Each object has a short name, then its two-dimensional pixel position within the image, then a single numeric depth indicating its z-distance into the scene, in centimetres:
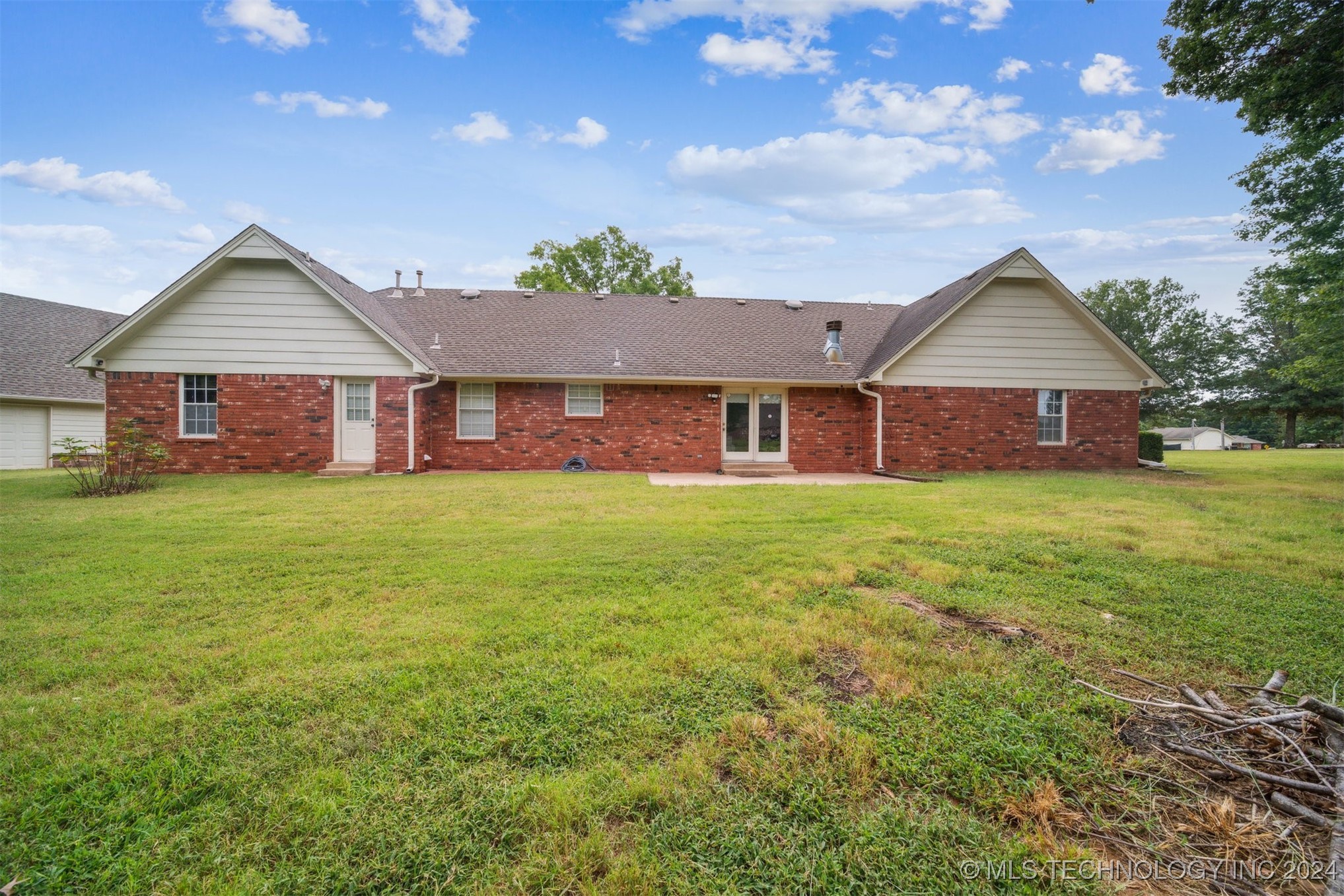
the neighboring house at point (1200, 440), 6250
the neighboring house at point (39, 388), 1619
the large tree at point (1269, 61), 829
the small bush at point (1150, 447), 1678
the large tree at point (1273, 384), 3338
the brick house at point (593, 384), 1259
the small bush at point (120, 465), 932
